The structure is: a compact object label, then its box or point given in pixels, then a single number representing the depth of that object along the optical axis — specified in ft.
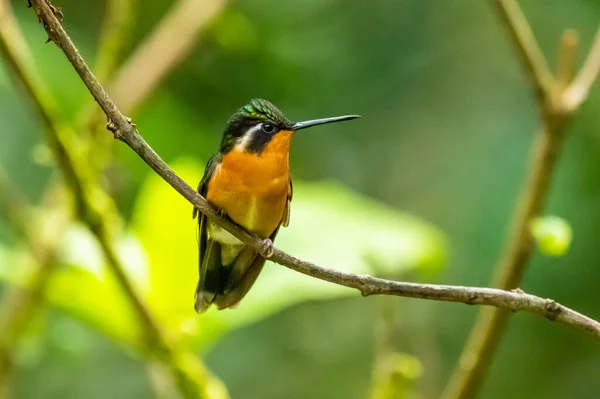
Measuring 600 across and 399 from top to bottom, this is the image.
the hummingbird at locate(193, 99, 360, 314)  10.27
